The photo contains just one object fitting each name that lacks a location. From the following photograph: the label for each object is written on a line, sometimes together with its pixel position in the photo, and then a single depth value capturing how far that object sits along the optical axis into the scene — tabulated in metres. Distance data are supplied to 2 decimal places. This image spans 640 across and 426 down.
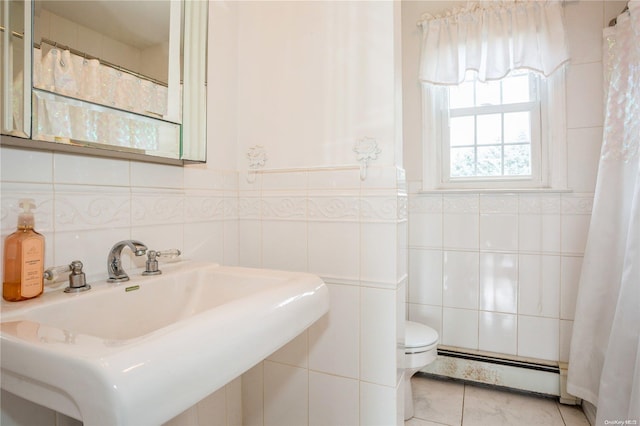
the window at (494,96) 1.88
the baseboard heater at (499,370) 1.84
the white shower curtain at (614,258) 1.37
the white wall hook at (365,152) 1.13
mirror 0.68
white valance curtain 1.85
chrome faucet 0.83
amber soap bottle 0.66
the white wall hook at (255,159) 1.33
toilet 1.64
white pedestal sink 0.40
